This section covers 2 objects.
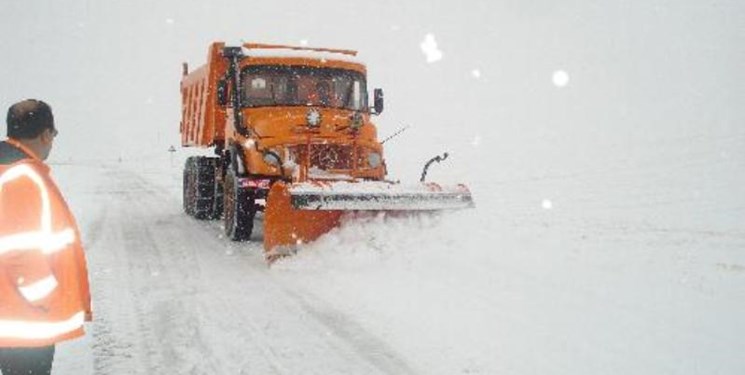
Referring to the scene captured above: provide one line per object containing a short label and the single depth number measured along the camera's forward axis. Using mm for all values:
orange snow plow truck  7750
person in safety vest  2619
